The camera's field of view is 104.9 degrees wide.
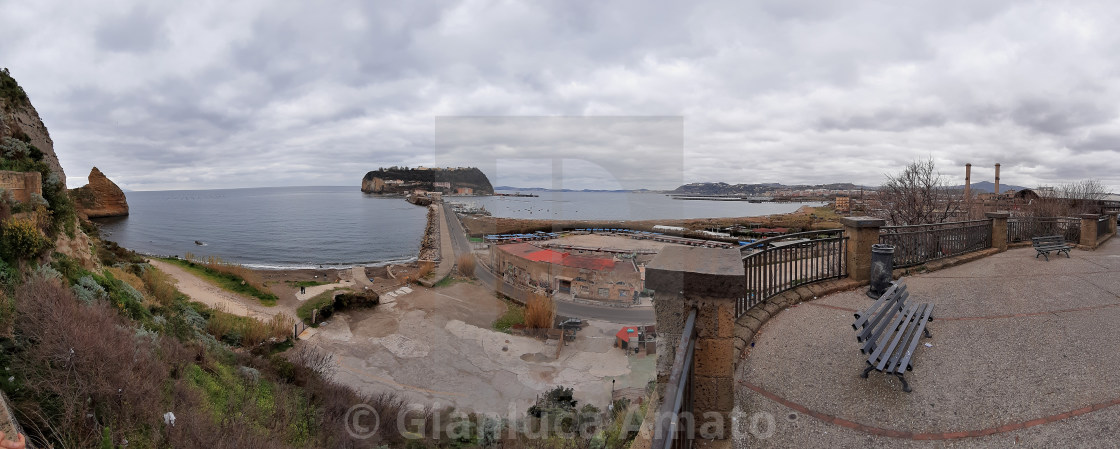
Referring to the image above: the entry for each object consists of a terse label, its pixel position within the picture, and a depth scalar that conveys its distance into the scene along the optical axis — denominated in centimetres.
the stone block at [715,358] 324
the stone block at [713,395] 330
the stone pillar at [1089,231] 1316
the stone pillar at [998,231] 1177
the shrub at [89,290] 1108
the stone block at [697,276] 296
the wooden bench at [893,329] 413
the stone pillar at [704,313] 302
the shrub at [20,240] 1002
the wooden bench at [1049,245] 1073
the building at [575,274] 2662
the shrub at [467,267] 3406
